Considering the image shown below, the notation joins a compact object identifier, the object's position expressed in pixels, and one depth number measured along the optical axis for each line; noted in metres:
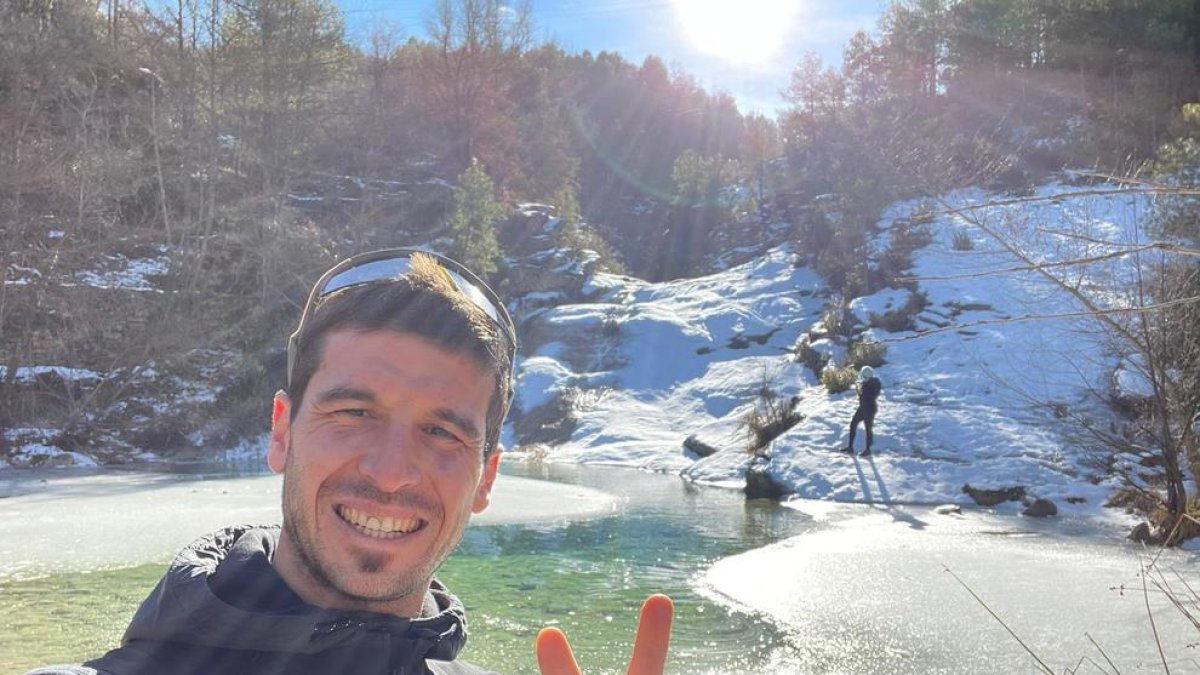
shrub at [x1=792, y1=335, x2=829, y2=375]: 18.74
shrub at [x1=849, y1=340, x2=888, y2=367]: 16.93
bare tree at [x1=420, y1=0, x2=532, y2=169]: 37.34
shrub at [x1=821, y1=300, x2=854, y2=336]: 19.52
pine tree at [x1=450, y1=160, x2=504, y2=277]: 27.62
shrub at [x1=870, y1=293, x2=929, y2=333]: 18.56
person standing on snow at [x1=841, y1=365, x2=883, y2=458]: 13.06
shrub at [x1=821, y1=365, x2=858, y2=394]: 16.00
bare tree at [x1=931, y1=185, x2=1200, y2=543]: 8.03
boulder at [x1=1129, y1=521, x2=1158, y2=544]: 8.23
